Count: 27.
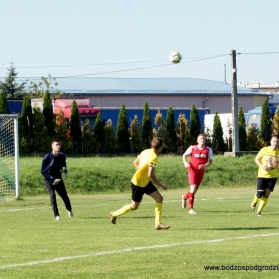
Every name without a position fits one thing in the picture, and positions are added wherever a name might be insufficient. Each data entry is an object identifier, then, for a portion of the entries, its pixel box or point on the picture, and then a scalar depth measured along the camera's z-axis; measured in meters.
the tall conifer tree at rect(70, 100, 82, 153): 46.69
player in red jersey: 19.78
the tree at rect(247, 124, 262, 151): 50.07
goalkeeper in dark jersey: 17.98
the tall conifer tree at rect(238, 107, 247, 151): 49.72
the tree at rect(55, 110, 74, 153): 46.34
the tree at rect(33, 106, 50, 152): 45.41
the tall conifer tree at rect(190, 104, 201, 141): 49.41
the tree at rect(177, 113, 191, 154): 49.28
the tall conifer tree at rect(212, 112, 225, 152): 49.09
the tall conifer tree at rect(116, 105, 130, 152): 48.03
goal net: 26.62
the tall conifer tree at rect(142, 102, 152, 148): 49.03
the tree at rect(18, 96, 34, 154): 44.78
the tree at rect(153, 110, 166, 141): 49.12
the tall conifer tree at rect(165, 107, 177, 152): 48.84
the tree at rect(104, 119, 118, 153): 47.94
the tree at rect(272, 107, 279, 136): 50.56
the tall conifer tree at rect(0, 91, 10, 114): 43.97
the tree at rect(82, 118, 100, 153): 47.03
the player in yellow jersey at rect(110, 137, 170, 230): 14.98
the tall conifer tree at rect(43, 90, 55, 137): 45.94
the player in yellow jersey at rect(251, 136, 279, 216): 18.69
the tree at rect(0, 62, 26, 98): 68.75
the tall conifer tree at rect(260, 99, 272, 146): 50.75
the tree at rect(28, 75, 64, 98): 67.88
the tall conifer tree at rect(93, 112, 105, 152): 47.22
